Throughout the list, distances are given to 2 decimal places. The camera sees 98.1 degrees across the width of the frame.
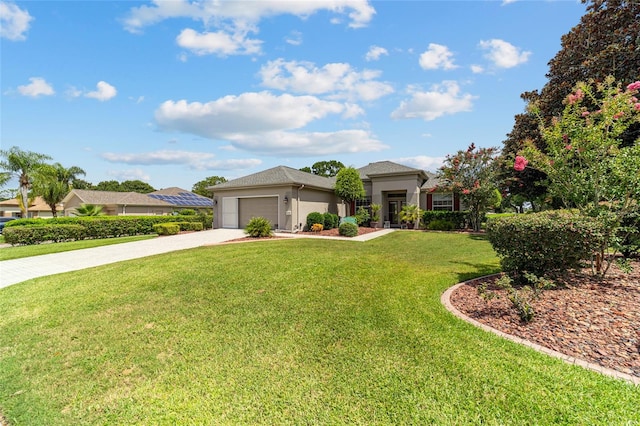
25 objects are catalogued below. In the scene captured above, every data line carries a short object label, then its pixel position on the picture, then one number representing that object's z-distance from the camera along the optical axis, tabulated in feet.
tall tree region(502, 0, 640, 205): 32.94
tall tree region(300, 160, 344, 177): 177.27
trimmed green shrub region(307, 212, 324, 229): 59.72
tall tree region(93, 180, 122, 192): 188.51
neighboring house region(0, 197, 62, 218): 125.18
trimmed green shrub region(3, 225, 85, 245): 46.47
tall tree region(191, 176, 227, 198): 177.05
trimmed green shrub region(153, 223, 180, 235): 56.44
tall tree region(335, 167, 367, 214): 62.75
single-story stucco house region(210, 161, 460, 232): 58.95
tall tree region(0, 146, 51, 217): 85.76
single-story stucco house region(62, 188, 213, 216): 100.48
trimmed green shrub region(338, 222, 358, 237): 50.96
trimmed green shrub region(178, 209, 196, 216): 97.35
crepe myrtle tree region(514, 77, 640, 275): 17.11
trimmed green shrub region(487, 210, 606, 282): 15.89
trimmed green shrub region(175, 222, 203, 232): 63.36
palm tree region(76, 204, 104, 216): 68.64
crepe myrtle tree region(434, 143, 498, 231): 54.60
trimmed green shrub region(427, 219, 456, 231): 60.18
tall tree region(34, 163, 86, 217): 91.56
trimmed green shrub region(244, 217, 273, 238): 47.67
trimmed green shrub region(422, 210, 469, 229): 60.80
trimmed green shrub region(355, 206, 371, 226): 64.95
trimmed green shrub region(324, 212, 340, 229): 61.11
